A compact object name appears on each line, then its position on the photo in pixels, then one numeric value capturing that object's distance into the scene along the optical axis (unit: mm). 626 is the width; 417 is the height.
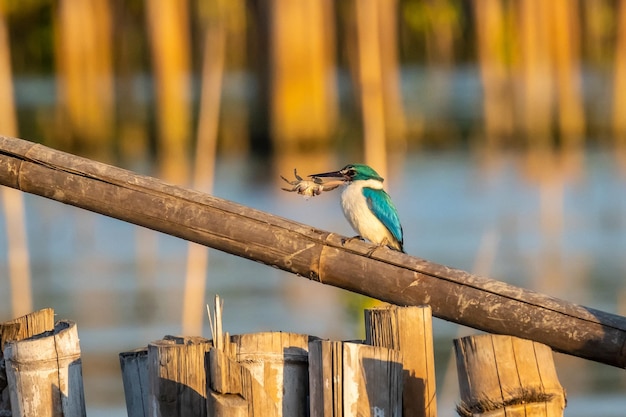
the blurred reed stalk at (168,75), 51625
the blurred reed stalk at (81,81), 56375
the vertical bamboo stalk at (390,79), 53250
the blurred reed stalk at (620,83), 49719
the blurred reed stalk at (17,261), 23953
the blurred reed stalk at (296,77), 52687
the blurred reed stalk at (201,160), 20922
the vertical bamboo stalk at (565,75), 51844
